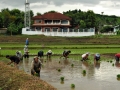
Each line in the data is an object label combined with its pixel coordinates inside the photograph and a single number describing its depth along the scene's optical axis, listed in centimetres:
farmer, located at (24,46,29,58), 2988
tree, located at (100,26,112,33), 10196
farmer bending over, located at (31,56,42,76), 1612
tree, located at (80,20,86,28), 8811
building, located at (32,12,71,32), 8250
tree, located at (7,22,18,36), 7719
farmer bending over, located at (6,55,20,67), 2042
